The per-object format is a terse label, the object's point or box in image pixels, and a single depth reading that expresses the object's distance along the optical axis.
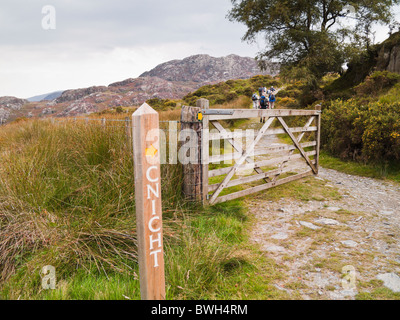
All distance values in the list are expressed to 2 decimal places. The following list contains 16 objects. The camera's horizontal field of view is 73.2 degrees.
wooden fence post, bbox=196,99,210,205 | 4.64
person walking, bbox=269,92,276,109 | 15.91
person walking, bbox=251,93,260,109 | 17.43
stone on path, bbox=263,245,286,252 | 3.65
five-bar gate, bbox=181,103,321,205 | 4.79
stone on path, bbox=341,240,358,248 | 3.81
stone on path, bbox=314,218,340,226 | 4.55
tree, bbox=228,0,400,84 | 17.45
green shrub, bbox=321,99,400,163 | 7.54
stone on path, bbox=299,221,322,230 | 4.39
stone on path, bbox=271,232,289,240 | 4.03
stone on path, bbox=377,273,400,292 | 2.85
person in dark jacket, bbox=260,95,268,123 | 16.14
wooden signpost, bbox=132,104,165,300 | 1.81
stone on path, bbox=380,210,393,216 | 5.01
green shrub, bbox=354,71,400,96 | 12.11
